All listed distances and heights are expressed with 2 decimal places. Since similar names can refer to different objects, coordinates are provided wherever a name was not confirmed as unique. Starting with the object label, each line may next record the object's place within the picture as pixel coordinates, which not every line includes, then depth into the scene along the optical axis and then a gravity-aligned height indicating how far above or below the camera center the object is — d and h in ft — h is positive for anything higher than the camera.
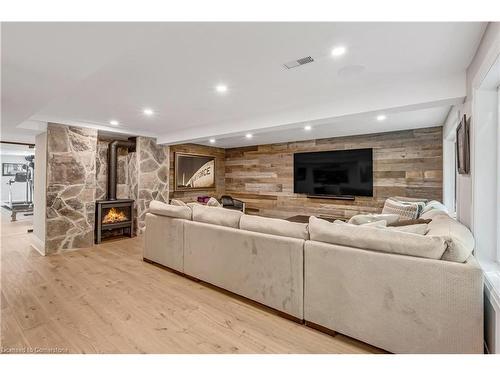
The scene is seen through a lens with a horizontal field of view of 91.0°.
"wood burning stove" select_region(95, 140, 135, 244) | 16.69 -1.49
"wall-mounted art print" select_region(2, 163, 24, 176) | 32.37 +2.71
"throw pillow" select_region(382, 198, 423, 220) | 11.27 -0.99
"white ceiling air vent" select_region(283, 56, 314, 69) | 7.11 +3.77
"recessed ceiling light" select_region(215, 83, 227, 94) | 9.25 +3.87
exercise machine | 30.99 +1.27
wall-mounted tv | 17.51 +1.21
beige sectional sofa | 5.21 -2.31
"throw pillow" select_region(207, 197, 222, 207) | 14.26 -0.80
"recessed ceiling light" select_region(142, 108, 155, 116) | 12.18 +3.96
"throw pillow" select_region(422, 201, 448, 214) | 10.76 -0.82
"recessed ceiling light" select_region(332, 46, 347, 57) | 6.50 +3.73
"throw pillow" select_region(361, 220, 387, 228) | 7.04 -1.04
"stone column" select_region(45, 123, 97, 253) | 13.75 +0.09
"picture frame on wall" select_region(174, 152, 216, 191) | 21.04 +1.53
